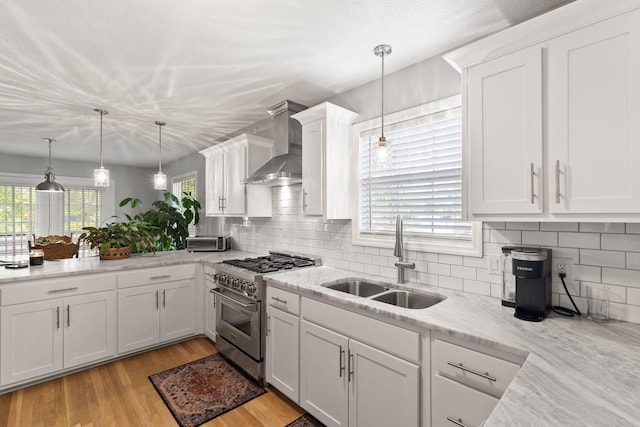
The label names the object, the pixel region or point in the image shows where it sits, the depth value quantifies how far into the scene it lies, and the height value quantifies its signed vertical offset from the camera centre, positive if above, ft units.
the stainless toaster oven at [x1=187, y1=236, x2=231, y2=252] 13.58 -1.38
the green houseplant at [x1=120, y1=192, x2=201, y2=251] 15.24 -0.39
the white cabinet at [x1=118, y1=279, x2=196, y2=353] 9.98 -3.49
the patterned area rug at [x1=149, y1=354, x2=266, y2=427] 7.41 -4.81
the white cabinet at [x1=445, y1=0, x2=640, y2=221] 4.11 +1.48
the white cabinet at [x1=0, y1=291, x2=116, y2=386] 8.14 -3.50
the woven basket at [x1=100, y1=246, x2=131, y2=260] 10.91 -1.46
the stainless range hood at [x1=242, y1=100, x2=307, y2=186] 9.59 +2.20
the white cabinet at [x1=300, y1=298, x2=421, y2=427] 5.29 -3.13
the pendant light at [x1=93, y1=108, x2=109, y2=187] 10.64 +1.30
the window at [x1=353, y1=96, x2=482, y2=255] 6.93 +0.76
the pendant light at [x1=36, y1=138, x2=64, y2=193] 14.21 +1.32
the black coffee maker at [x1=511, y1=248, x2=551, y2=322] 4.99 -1.18
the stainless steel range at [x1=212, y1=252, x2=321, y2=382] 8.35 -2.73
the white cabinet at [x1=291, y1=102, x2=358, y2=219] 8.55 +1.53
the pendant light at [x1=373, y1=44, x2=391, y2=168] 6.31 +1.25
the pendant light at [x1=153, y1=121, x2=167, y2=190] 12.03 +1.27
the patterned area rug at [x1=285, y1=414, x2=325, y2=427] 6.98 -4.86
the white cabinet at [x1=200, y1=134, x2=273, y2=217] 11.86 +1.50
